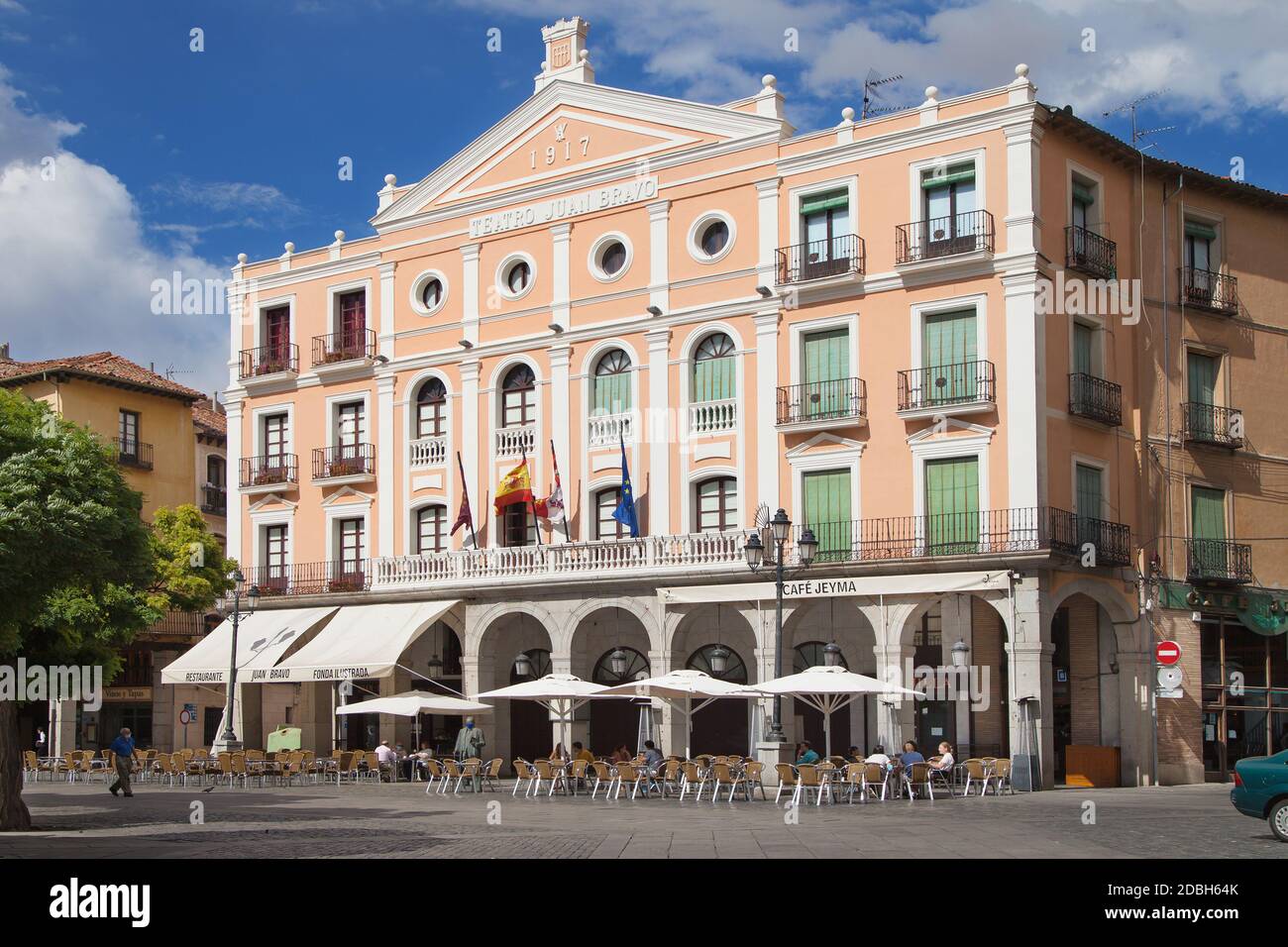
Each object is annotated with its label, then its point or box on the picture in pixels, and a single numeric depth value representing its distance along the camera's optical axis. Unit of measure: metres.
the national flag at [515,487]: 40.50
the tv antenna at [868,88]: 39.28
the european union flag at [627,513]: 38.34
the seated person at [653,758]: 32.38
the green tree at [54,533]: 22.78
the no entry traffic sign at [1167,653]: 33.56
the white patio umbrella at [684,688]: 31.66
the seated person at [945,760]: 30.89
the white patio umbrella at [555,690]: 33.03
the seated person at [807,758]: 31.73
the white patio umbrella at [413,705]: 35.25
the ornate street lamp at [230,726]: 39.66
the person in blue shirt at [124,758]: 31.69
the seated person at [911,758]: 30.87
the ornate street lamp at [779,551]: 29.41
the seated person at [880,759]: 30.02
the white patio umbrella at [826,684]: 29.64
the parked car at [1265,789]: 20.28
